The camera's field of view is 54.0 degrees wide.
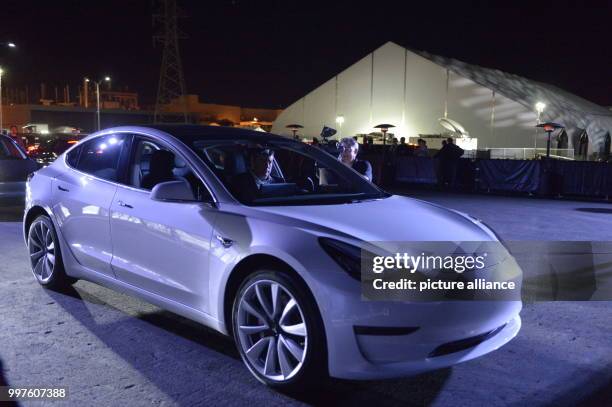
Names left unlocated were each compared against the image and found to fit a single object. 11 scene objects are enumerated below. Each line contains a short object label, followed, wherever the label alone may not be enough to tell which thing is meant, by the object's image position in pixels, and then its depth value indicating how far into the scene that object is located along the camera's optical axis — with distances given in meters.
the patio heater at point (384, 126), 32.47
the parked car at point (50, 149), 20.30
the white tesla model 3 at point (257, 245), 3.33
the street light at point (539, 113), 30.36
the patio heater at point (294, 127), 39.81
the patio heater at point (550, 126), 25.01
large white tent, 31.97
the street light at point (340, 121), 39.00
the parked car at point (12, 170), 11.01
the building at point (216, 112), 78.88
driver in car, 4.22
